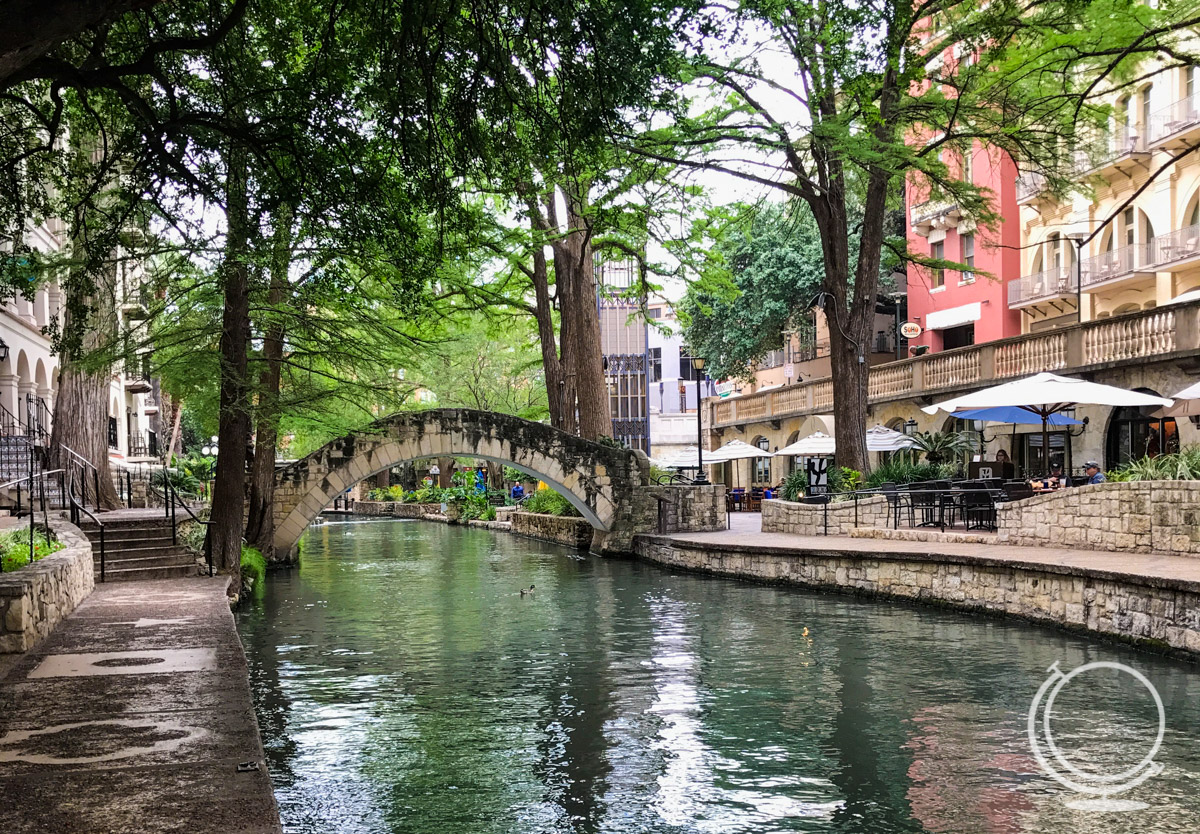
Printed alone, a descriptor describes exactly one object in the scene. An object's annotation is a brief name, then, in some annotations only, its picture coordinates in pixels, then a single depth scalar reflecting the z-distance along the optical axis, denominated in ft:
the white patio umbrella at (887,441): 89.30
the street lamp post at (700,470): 90.68
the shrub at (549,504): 105.40
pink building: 111.96
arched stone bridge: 81.51
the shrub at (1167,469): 48.62
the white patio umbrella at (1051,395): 59.41
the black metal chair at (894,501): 65.67
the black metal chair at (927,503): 66.20
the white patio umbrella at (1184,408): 72.95
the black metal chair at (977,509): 62.59
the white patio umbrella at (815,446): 93.04
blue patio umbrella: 69.92
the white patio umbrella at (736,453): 111.45
